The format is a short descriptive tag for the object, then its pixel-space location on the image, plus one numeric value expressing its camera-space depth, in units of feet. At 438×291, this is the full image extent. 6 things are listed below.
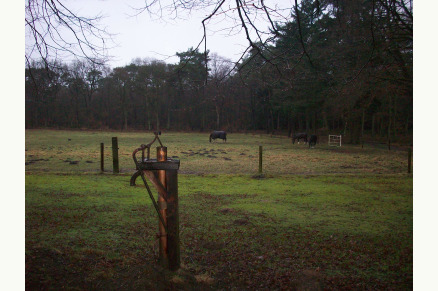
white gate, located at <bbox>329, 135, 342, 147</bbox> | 84.83
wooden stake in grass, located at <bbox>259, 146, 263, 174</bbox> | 31.07
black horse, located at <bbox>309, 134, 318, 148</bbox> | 77.52
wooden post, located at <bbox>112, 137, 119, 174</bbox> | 29.84
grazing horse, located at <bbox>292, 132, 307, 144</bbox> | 88.58
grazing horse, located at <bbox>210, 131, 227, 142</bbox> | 95.86
